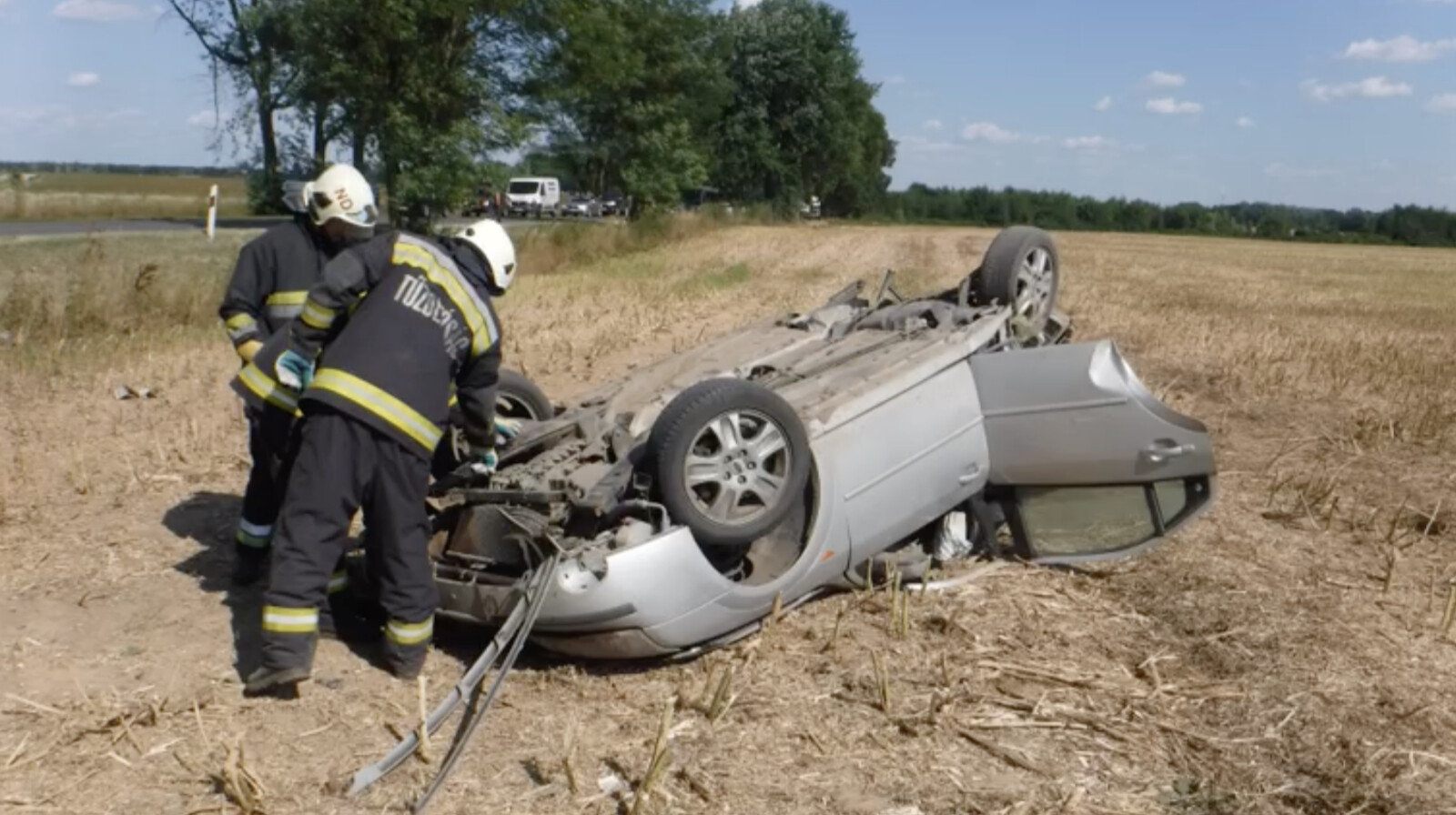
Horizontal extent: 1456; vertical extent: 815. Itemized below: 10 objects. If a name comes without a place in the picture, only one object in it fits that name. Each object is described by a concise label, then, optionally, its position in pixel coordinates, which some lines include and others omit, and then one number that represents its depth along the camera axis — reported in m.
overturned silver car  4.29
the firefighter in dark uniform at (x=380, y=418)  4.20
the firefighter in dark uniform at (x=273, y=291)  5.11
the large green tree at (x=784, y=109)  55.81
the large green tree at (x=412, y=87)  20.33
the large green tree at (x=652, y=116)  38.66
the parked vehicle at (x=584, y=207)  51.00
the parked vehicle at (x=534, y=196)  50.88
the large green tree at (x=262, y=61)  23.73
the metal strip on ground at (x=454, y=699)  3.63
